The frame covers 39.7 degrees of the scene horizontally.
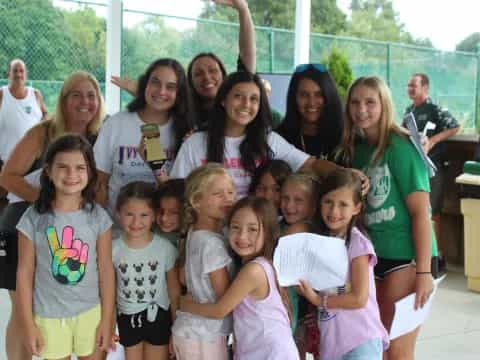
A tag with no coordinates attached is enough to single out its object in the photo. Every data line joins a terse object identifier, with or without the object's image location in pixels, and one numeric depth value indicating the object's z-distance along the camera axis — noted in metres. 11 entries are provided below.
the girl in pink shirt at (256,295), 2.17
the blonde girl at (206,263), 2.22
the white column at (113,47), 7.58
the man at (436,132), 5.75
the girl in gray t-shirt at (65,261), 2.27
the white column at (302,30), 8.11
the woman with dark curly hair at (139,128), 2.50
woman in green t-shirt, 2.36
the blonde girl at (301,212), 2.34
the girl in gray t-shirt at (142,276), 2.35
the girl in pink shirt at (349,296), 2.26
